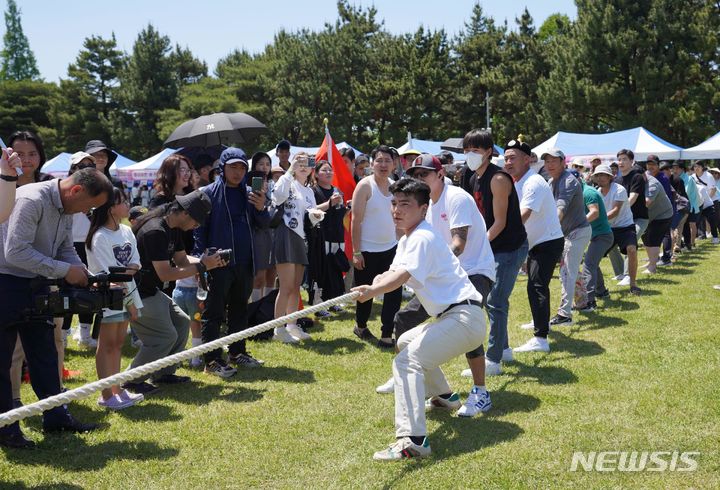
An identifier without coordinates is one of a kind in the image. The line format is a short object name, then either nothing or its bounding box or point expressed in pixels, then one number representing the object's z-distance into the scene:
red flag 10.52
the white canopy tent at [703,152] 20.03
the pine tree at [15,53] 84.94
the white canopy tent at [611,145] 20.89
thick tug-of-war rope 3.03
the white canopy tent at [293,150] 22.53
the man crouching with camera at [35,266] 4.21
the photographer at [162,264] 5.61
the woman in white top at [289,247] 7.60
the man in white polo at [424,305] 4.25
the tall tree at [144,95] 55.81
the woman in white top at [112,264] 5.29
